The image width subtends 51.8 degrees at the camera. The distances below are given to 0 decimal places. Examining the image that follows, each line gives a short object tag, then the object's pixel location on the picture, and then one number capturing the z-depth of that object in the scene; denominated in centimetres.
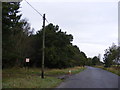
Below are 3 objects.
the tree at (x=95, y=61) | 9020
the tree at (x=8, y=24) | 1592
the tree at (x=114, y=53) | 3471
